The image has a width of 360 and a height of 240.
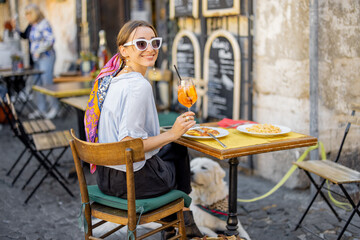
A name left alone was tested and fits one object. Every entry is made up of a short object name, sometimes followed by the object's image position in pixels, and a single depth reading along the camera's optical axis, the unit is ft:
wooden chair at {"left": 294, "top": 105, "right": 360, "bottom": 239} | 11.07
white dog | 12.24
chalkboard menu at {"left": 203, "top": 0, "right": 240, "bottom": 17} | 17.15
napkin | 11.19
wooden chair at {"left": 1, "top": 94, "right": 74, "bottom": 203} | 15.53
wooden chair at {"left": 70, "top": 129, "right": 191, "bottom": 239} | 8.05
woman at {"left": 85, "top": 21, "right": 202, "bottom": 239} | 8.69
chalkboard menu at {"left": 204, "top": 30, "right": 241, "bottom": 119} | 17.74
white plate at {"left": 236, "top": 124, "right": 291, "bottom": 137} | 9.95
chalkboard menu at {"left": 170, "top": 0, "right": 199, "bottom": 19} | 19.58
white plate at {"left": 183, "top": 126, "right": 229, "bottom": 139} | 9.85
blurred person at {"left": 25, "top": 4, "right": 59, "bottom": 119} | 26.63
